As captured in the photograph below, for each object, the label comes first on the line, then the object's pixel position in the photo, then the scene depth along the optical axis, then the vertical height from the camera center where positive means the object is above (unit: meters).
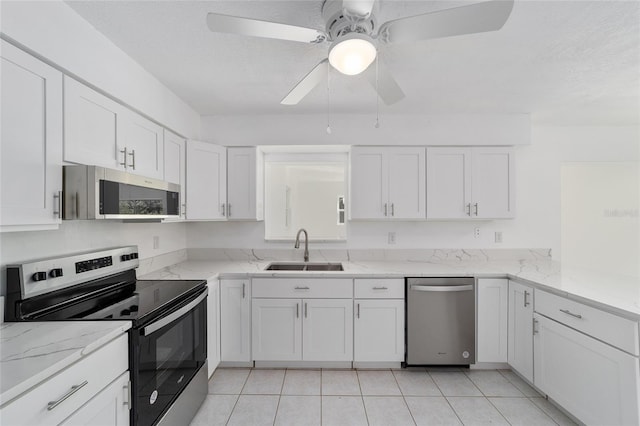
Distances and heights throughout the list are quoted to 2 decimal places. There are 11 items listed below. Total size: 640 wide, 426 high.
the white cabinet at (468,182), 2.84 +0.32
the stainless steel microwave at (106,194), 1.36 +0.10
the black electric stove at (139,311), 1.36 -0.51
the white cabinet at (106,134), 1.41 +0.47
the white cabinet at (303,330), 2.49 -1.01
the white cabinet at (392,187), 2.85 +0.27
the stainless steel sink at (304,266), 2.99 -0.55
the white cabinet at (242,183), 2.89 +0.31
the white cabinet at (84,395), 0.89 -0.64
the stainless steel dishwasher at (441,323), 2.48 -0.94
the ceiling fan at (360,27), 1.10 +0.77
